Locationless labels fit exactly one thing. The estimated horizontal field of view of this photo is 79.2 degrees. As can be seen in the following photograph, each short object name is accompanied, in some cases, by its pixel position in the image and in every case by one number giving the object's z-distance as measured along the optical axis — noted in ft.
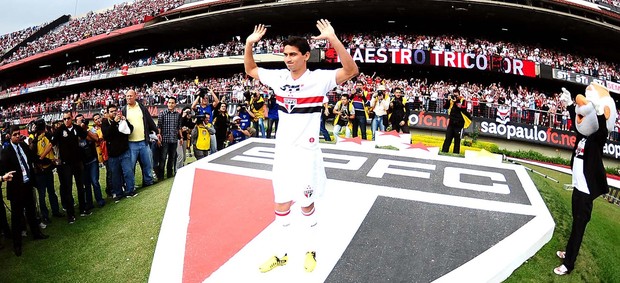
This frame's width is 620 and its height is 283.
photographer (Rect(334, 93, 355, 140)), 40.78
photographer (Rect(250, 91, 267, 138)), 41.04
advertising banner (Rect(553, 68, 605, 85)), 88.43
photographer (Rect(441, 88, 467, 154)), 35.01
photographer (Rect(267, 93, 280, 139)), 40.78
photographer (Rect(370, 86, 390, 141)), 40.52
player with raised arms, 12.90
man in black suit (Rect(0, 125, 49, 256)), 20.24
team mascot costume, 14.42
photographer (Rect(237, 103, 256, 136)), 38.96
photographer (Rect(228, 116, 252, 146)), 37.68
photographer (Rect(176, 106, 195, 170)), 32.55
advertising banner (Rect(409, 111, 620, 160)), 63.87
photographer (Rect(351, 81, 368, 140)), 41.37
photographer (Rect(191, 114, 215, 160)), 31.50
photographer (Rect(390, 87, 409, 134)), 39.86
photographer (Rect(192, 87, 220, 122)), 33.15
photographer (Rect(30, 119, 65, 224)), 25.11
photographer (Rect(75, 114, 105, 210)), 25.94
